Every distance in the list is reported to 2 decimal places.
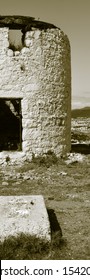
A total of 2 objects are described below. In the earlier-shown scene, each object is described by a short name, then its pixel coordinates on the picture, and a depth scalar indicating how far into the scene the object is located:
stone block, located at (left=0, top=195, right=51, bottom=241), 5.12
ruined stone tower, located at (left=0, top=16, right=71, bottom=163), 10.43
